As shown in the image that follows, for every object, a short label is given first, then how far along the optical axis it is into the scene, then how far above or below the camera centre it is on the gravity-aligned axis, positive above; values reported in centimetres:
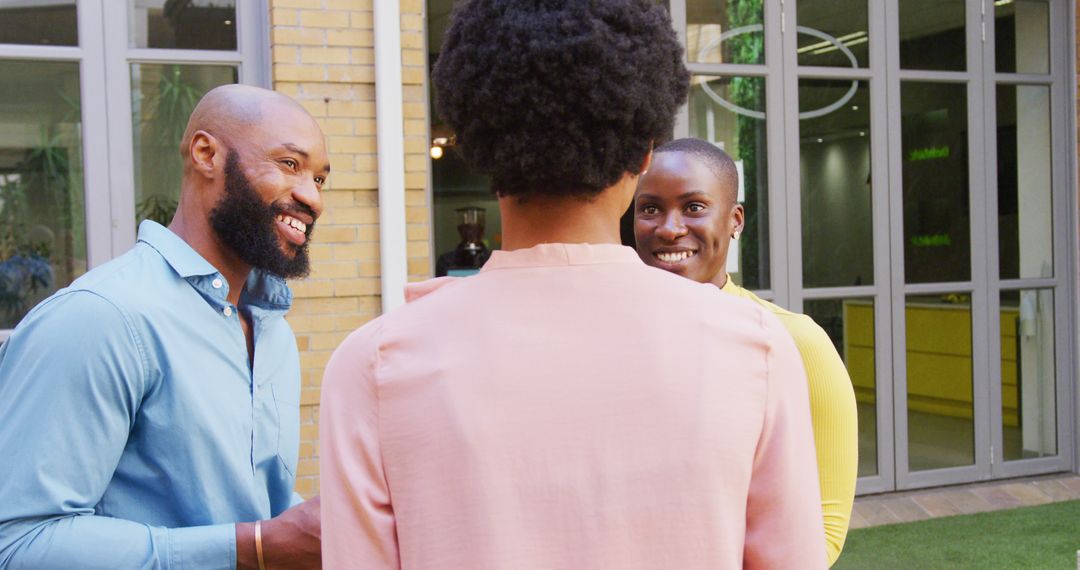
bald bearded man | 173 -20
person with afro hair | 118 -14
